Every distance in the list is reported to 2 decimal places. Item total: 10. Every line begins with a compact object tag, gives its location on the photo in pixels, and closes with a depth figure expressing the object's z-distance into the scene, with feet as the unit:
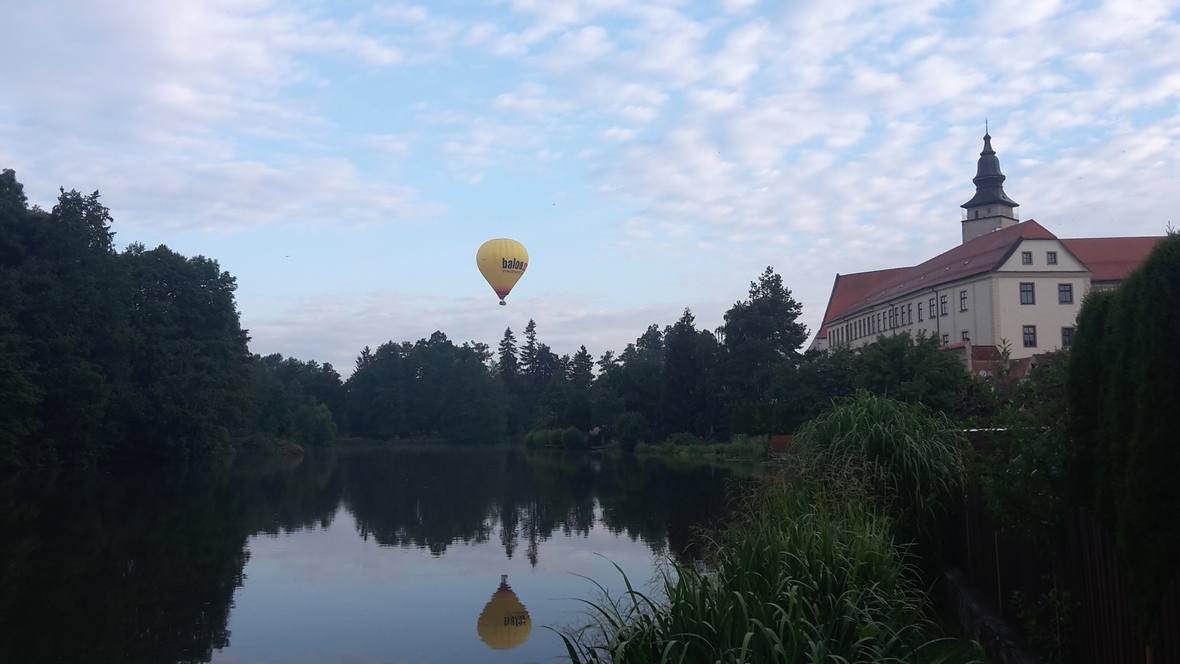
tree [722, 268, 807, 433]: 209.35
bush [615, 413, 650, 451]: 233.55
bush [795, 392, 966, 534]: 32.45
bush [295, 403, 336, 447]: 274.77
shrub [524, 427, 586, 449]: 261.24
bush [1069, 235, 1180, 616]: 14.57
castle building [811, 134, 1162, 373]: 185.26
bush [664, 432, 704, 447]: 214.73
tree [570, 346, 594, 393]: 335.94
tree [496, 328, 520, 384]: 444.14
